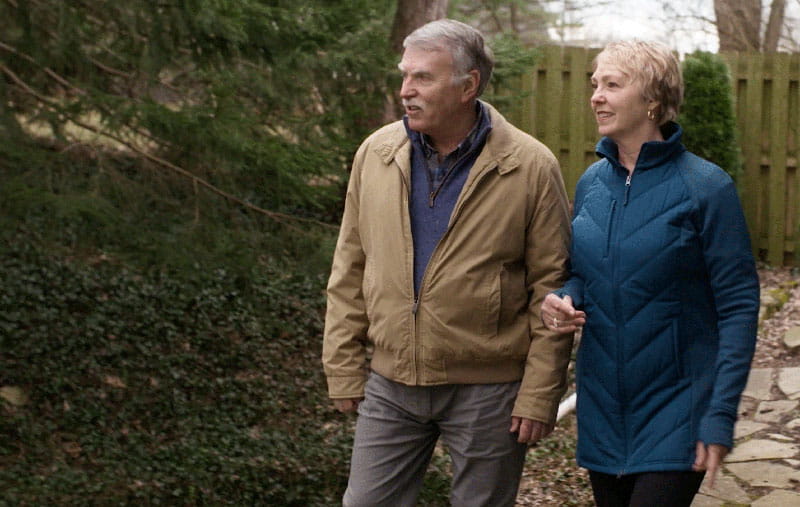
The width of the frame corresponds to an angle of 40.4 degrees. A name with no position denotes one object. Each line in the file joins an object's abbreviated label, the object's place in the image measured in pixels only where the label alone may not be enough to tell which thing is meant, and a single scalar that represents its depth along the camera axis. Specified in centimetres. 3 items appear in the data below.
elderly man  283
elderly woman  253
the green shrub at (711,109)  1020
